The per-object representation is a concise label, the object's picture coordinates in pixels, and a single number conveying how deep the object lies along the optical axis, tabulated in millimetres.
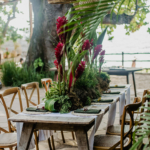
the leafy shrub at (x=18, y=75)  8273
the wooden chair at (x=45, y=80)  3684
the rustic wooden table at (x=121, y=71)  5819
